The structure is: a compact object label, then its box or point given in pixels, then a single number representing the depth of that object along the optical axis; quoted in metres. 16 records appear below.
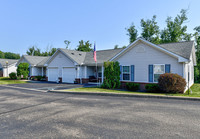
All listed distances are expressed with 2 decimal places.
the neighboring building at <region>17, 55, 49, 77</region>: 29.28
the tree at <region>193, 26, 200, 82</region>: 27.62
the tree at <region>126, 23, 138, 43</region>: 41.75
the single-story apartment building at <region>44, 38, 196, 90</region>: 13.20
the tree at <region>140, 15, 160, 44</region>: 39.09
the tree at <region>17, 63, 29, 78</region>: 27.09
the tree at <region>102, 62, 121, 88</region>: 15.92
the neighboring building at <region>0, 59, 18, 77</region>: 38.50
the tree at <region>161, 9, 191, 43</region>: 34.59
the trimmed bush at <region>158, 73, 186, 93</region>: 11.60
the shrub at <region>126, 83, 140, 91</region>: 14.33
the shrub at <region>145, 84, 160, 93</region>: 12.99
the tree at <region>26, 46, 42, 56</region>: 64.84
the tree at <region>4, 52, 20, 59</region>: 100.06
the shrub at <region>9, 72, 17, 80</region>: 29.20
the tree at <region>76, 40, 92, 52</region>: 50.92
